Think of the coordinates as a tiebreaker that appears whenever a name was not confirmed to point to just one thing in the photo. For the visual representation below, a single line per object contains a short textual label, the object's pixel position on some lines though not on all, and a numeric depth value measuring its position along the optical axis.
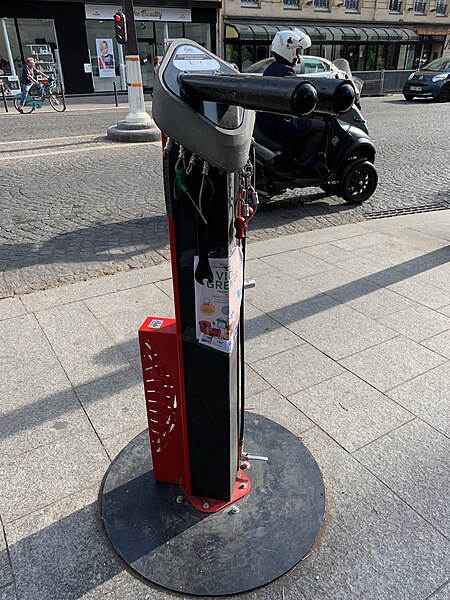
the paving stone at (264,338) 3.49
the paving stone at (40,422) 2.64
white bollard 11.07
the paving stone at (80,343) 3.27
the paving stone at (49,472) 2.30
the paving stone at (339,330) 3.56
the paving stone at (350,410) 2.72
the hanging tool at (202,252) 1.68
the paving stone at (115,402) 2.78
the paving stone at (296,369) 3.14
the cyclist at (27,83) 16.75
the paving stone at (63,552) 1.92
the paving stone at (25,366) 3.03
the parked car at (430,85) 20.16
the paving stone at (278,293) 4.19
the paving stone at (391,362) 3.19
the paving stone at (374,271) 4.65
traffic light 10.72
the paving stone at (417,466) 2.27
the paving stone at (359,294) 4.12
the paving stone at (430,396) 2.82
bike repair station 1.52
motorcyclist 5.75
